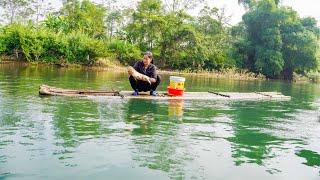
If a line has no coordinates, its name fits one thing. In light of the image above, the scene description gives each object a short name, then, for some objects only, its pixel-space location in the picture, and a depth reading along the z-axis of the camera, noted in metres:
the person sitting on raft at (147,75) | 8.61
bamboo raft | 8.46
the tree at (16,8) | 36.82
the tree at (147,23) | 28.98
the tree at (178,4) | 31.90
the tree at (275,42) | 28.15
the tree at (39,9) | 36.96
